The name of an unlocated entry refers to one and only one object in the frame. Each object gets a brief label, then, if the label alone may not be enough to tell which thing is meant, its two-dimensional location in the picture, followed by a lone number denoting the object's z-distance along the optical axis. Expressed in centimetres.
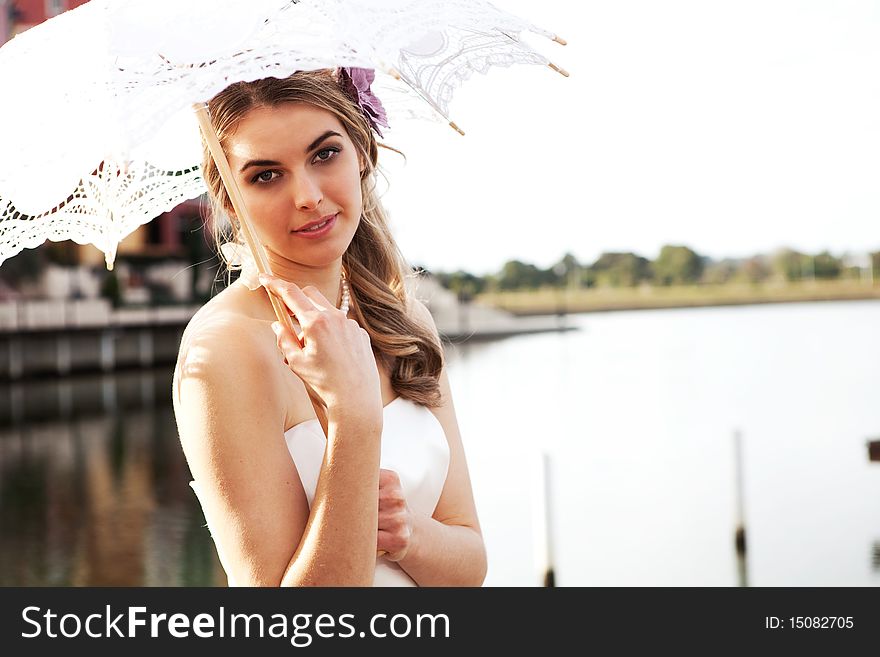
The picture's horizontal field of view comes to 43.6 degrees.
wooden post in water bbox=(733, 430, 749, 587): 999
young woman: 175
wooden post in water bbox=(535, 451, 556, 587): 894
